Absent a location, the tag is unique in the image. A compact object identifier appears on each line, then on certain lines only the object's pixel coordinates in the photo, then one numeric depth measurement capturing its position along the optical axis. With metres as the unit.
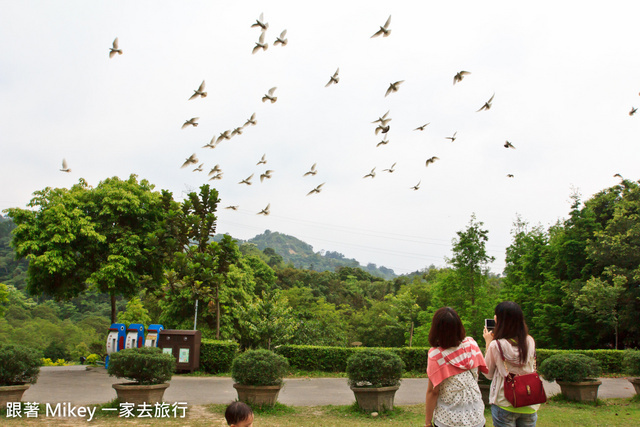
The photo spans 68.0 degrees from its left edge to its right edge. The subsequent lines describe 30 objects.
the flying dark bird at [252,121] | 13.67
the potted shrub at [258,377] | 10.28
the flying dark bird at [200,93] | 12.50
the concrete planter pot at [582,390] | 11.79
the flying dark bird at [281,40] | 11.31
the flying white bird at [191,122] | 13.76
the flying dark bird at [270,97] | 13.37
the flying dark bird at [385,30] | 10.35
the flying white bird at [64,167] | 14.09
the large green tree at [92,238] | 19.89
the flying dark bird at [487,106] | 10.83
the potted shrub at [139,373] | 9.45
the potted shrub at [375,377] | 10.29
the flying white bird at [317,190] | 13.90
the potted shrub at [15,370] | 9.21
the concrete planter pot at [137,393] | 9.38
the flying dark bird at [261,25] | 10.61
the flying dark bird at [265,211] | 16.02
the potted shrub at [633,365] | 12.69
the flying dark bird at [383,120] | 11.91
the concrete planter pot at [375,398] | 10.32
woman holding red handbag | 4.03
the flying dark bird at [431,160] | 12.73
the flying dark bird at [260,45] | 11.09
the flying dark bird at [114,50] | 10.95
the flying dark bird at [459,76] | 10.65
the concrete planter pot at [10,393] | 9.13
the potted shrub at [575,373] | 11.65
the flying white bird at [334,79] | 11.66
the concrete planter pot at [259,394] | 10.34
